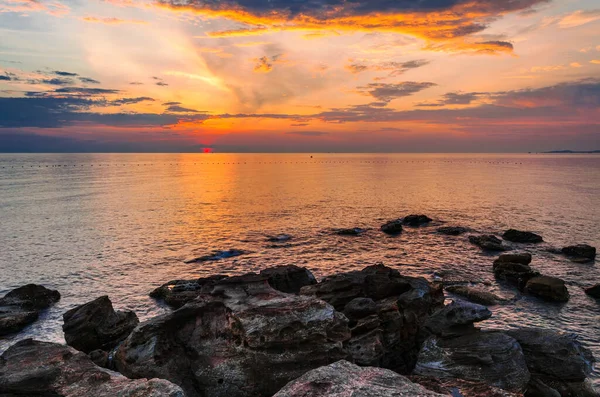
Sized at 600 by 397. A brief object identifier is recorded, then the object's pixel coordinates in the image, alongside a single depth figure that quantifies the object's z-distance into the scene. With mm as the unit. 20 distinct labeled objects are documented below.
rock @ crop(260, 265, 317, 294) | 29797
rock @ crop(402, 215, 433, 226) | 64875
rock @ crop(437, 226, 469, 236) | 57538
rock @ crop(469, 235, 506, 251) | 47812
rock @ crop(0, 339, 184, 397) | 11891
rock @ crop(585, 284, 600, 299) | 31922
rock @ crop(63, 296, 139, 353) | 23047
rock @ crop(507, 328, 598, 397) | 18250
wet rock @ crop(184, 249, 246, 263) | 44969
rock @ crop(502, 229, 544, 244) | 51406
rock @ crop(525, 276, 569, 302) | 31062
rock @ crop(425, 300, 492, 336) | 19906
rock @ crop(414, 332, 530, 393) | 16609
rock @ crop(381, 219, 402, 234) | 58562
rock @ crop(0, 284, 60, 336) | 26875
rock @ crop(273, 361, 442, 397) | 10531
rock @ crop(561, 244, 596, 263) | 42656
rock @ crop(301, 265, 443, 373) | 19125
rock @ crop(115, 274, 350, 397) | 15156
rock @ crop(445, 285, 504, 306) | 31172
